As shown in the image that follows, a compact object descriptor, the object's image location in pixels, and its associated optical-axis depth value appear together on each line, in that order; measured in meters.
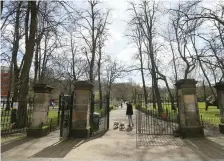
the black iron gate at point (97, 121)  8.49
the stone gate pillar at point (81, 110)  6.70
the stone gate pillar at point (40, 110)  6.64
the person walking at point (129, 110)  10.80
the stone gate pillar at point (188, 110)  6.64
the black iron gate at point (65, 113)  6.50
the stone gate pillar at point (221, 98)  7.56
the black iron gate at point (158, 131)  7.79
